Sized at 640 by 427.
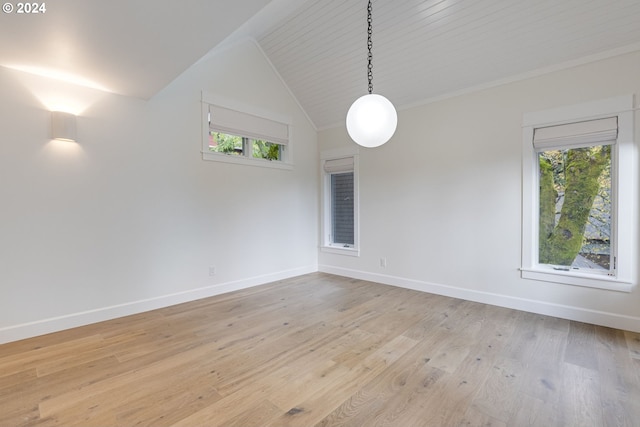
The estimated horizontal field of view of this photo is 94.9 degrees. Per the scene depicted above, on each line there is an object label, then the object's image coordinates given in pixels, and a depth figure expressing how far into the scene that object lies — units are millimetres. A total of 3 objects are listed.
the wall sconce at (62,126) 2725
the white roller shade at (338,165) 4902
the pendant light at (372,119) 2021
